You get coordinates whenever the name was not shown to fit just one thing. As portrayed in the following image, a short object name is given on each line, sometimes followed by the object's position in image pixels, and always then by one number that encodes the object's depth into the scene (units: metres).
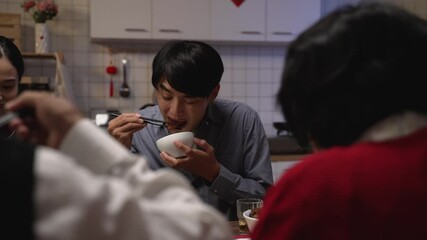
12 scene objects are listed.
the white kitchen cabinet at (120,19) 3.30
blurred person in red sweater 0.61
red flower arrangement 3.31
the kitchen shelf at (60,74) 3.18
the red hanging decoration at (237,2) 3.55
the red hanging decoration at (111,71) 3.63
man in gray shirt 1.59
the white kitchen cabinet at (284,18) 3.62
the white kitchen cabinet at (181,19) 3.41
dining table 1.14
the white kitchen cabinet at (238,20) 3.51
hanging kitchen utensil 3.67
